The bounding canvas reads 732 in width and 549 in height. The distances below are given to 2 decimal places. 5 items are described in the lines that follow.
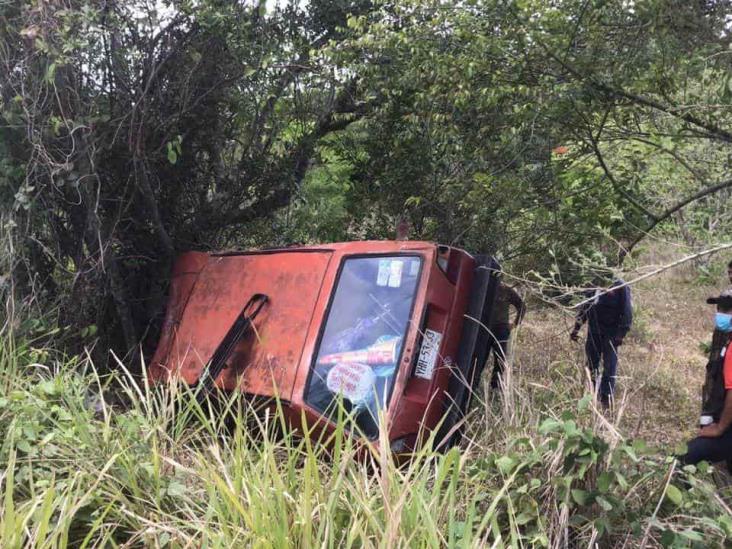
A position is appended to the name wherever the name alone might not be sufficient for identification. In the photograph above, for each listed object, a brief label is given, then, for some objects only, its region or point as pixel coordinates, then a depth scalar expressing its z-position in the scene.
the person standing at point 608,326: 5.88
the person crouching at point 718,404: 3.53
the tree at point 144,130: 5.08
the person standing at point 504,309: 5.66
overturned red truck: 3.65
